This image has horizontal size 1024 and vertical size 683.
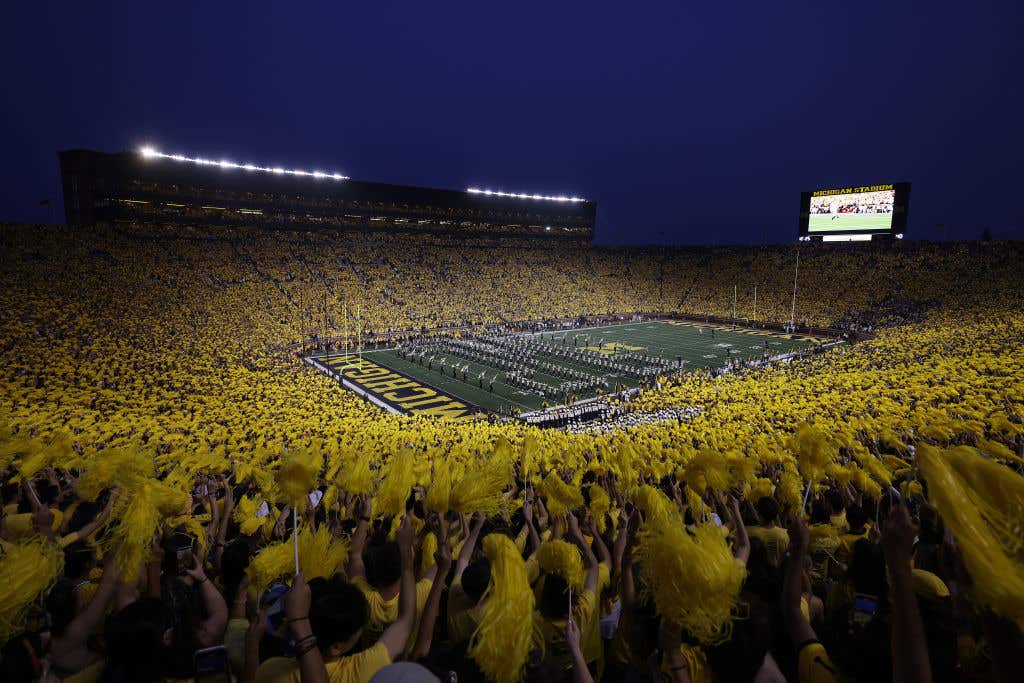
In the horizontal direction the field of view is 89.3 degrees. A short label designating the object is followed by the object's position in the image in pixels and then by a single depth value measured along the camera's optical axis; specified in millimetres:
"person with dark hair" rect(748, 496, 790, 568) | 3611
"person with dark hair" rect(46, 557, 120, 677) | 2293
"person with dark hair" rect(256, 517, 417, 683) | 1710
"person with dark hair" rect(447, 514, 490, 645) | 2564
